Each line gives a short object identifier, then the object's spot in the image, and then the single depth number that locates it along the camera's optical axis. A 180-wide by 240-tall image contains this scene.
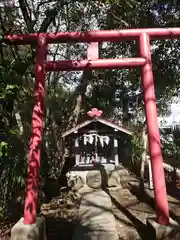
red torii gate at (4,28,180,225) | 2.67
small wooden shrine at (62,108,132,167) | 7.11
